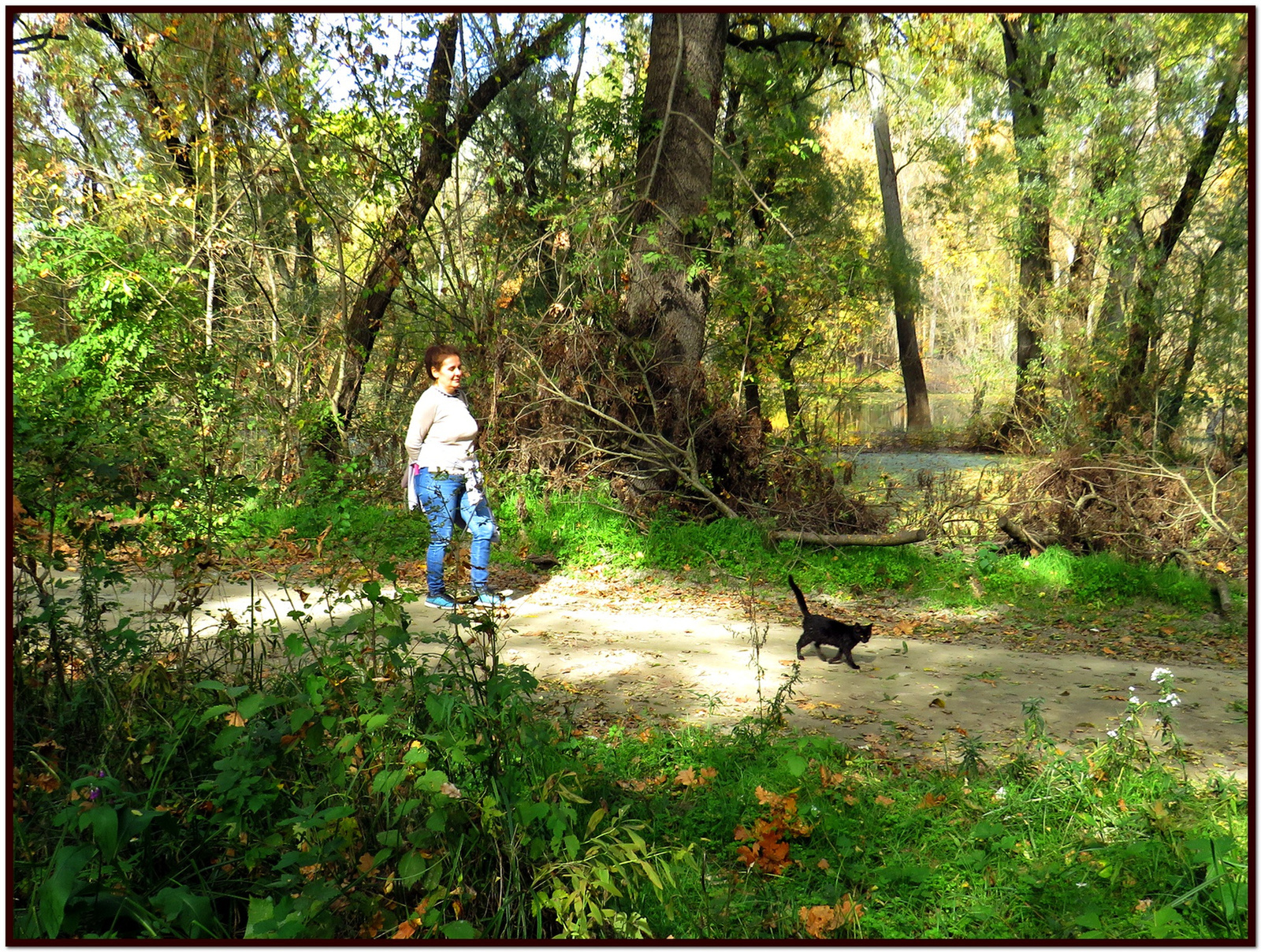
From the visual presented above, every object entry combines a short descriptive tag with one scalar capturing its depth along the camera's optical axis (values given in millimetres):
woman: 8008
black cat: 6859
